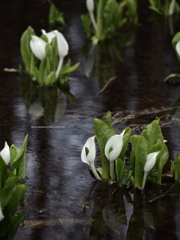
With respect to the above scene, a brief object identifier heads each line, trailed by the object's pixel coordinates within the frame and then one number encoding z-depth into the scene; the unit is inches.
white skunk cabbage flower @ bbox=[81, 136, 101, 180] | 172.1
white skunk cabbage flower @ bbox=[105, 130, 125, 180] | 171.2
